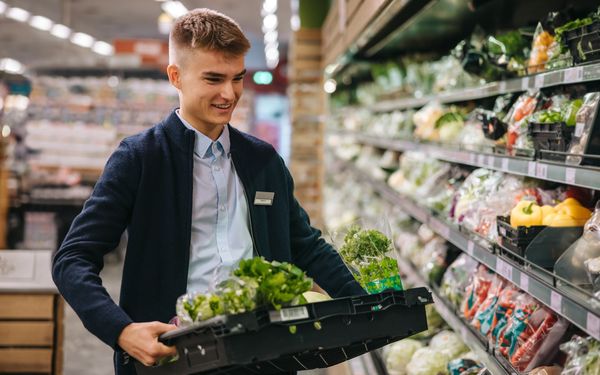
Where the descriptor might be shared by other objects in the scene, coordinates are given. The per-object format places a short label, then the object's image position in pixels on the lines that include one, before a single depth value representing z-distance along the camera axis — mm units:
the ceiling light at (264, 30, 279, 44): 19703
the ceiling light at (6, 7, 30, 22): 16750
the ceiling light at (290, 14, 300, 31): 10089
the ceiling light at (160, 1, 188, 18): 14697
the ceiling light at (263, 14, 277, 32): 16622
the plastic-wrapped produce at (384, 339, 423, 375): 3727
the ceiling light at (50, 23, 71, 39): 19266
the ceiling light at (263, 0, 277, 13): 14680
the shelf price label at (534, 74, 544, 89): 2497
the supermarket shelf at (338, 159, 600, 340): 1687
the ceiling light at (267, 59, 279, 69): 27984
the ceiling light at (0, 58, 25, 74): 27141
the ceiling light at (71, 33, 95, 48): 20947
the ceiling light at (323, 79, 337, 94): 8484
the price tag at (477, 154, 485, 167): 2941
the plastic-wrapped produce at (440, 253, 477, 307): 3312
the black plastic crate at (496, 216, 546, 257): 2287
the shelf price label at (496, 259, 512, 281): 2344
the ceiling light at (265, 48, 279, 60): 24148
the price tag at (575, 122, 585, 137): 2175
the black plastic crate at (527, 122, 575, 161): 2287
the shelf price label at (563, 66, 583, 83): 2148
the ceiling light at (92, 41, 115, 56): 23203
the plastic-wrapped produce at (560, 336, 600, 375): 1994
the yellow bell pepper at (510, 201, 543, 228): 2430
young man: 1883
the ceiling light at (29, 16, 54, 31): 17844
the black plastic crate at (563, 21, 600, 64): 2092
